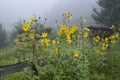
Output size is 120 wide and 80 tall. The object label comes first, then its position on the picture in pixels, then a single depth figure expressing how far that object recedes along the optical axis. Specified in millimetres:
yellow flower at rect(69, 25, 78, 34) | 3734
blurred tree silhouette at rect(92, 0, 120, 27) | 11986
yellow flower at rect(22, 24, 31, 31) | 3370
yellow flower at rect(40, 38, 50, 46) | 3584
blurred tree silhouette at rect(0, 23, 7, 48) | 16989
